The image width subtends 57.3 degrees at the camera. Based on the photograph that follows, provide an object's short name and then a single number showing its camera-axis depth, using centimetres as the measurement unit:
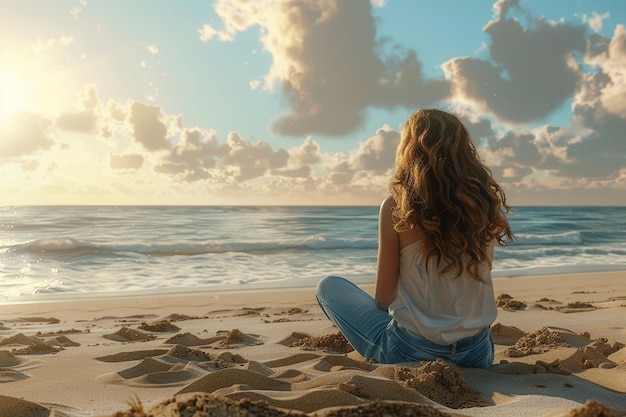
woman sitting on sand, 295
